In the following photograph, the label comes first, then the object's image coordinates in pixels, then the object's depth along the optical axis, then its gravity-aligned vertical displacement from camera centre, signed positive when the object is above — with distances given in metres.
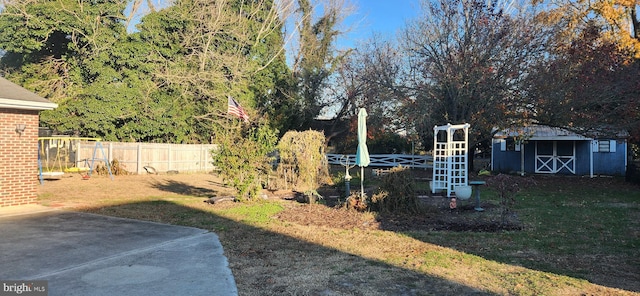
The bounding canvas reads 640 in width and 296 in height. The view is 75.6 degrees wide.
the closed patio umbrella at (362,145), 10.43 +0.15
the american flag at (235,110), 14.49 +1.39
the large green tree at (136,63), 21.75 +5.01
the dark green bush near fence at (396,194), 9.25 -0.98
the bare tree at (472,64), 16.11 +3.56
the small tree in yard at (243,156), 10.59 -0.18
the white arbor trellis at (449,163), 11.86 -0.32
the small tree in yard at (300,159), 14.55 -0.34
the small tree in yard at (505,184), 8.02 -0.64
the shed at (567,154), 22.27 -0.07
